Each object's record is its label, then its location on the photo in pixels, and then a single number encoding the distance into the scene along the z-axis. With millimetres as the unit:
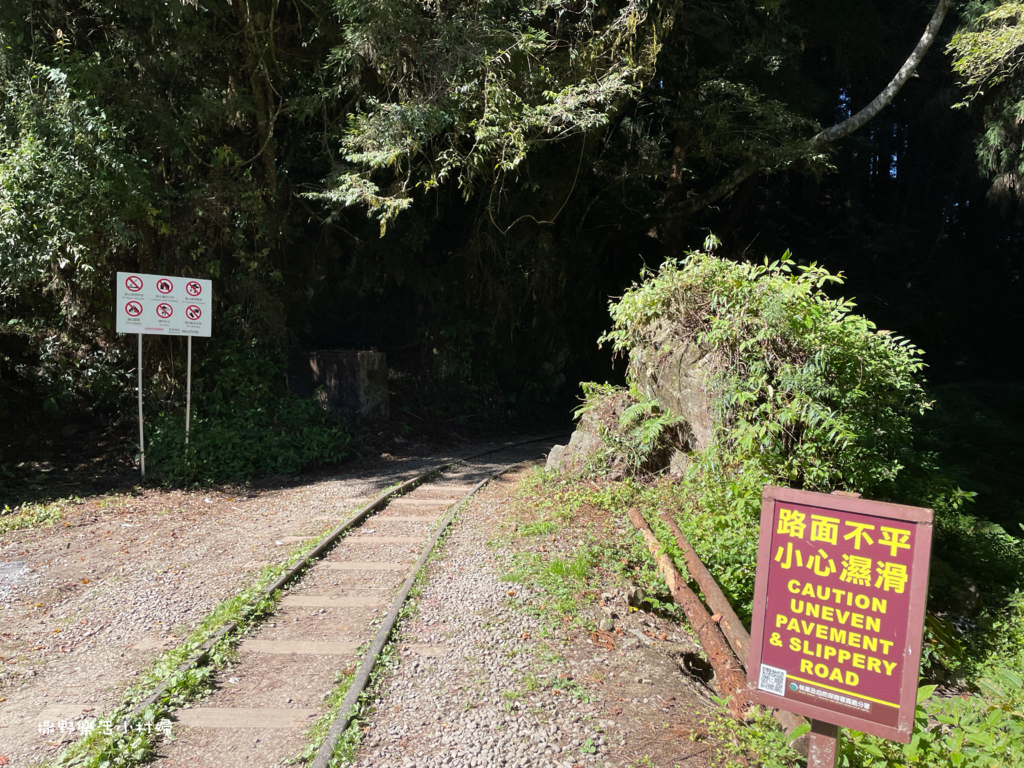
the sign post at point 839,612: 2510
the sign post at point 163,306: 9867
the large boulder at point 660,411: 8367
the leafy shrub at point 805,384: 6668
